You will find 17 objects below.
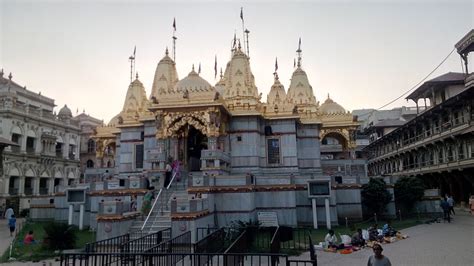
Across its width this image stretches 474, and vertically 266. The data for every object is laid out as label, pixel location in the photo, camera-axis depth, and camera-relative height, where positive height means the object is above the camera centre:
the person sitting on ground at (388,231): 16.95 -2.16
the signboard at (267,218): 19.25 -1.68
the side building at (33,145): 42.00 +5.95
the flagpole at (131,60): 35.19 +12.25
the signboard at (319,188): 19.98 -0.14
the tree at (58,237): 15.22 -1.94
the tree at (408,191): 24.69 -0.47
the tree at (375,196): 22.92 -0.70
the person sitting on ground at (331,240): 14.81 -2.20
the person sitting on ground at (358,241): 15.23 -2.30
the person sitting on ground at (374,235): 16.39 -2.24
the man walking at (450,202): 23.25 -1.17
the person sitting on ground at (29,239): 16.63 -2.20
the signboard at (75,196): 21.69 -0.38
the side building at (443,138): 31.22 +4.56
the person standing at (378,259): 7.85 -1.59
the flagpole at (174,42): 32.01 +12.67
